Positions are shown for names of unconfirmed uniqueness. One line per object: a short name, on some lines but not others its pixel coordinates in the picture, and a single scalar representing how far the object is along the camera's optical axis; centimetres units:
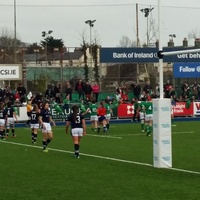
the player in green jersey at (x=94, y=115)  4116
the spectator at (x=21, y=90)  5022
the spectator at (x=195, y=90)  5428
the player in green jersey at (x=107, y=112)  4103
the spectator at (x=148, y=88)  4850
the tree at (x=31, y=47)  10082
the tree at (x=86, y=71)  5968
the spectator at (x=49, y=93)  5056
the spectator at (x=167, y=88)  5133
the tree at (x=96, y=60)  6409
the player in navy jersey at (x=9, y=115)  3603
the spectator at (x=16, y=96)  4959
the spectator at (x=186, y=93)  5303
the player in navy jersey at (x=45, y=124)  2752
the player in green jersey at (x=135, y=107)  4601
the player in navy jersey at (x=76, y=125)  2409
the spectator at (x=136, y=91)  5225
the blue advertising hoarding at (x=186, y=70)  5472
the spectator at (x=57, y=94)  5047
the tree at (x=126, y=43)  8622
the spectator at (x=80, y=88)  5082
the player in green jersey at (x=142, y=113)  3812
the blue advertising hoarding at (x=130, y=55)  5438
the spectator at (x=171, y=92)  5131
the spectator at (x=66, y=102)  4862
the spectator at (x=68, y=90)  4956
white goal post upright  2052
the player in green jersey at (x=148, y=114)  3656
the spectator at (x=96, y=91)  5153
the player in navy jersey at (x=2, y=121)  3544
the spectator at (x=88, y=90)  5056
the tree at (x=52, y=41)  10819
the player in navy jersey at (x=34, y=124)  3262
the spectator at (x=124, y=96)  5278
